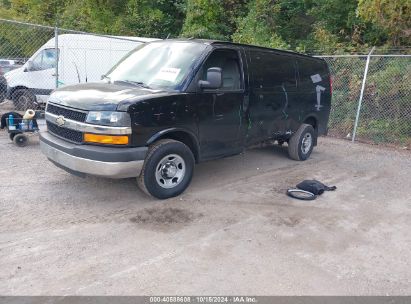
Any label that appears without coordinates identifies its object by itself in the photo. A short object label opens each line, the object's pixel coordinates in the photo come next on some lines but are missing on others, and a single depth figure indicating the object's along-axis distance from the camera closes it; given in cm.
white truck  1184
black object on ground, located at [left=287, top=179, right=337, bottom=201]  592
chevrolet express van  484
